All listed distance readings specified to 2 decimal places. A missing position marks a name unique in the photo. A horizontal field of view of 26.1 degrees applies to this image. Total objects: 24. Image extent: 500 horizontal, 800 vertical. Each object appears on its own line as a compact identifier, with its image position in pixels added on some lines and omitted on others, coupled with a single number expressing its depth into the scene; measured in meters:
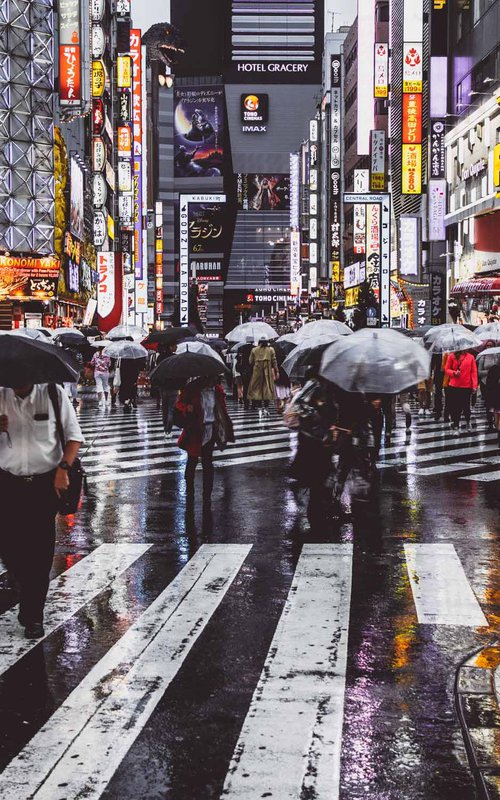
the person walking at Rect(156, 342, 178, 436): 11.95
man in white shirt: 6.60
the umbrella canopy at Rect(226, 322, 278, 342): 25.91
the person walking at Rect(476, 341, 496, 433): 20.97
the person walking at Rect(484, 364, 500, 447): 17.08
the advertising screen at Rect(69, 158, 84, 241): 51.69
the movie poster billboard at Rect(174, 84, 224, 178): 150.25
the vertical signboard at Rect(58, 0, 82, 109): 44.38
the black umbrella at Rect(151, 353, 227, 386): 10.79
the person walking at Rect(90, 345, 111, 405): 27.91
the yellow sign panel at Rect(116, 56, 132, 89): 76.88
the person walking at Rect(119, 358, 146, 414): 26.92
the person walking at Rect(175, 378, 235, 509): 11.05
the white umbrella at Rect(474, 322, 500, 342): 21.48
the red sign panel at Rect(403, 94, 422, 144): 47.81
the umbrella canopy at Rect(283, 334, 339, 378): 11.59
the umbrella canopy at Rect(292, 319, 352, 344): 18.73
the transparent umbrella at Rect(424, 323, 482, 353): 18.97
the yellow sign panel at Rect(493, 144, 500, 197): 33.38
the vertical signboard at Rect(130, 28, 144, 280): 77.56
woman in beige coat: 25.55
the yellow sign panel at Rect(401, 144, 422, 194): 48.09
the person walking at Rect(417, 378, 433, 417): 25.08
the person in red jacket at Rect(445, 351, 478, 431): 19.59
